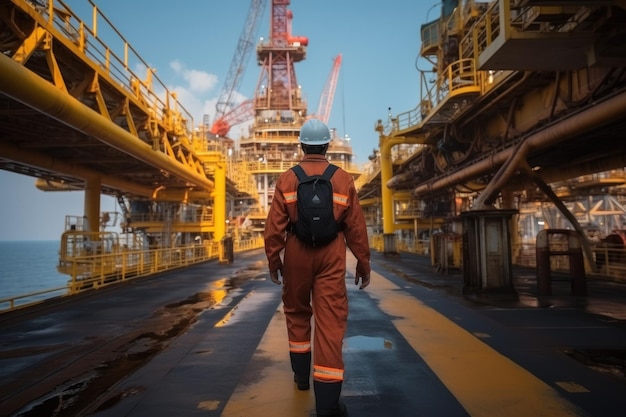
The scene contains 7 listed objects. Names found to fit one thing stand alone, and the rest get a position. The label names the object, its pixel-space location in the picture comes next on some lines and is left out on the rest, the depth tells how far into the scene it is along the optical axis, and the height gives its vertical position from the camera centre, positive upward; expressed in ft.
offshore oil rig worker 9.49 -0.89
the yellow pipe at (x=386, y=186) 83.71 +9.13
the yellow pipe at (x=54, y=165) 41.47 +8.55
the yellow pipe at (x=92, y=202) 59.52 +4.87
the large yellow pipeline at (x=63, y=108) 21.70 +8.44
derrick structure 169.27 +54.20
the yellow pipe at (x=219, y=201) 75.00 +5.93
